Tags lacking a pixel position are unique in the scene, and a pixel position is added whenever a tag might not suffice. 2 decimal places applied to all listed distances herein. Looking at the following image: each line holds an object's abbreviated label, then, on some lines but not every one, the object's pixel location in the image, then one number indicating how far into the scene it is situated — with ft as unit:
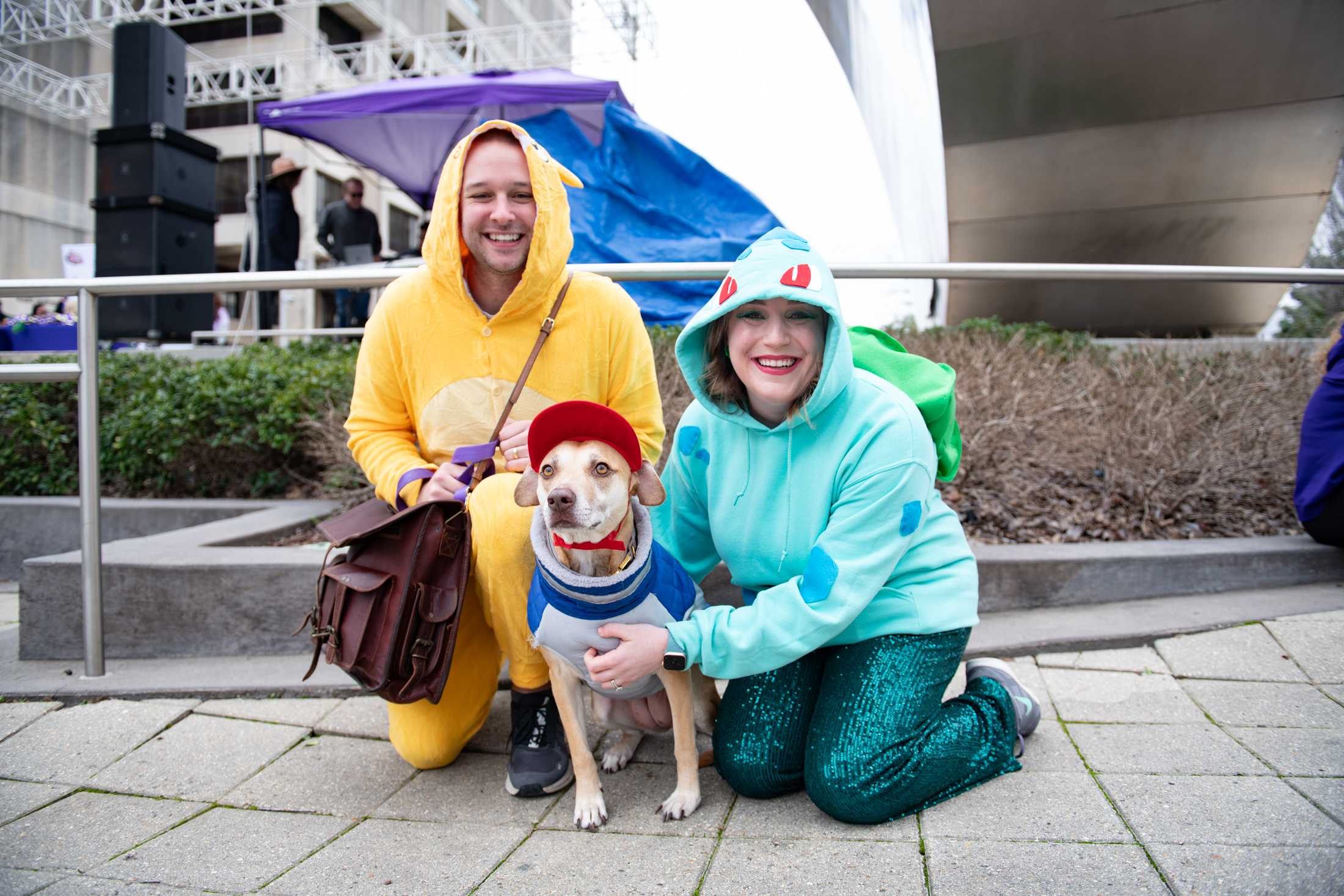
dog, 6.01
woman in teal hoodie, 6.31
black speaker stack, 29.25
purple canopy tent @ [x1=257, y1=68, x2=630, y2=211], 23.77
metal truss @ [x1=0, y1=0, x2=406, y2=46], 56.18
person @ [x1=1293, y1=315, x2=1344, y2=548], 9.92
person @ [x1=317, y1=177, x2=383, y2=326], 30.89
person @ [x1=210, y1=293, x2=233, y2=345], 47.78
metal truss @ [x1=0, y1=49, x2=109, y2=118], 62.39
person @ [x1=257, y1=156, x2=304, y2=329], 30.71
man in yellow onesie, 7.26
